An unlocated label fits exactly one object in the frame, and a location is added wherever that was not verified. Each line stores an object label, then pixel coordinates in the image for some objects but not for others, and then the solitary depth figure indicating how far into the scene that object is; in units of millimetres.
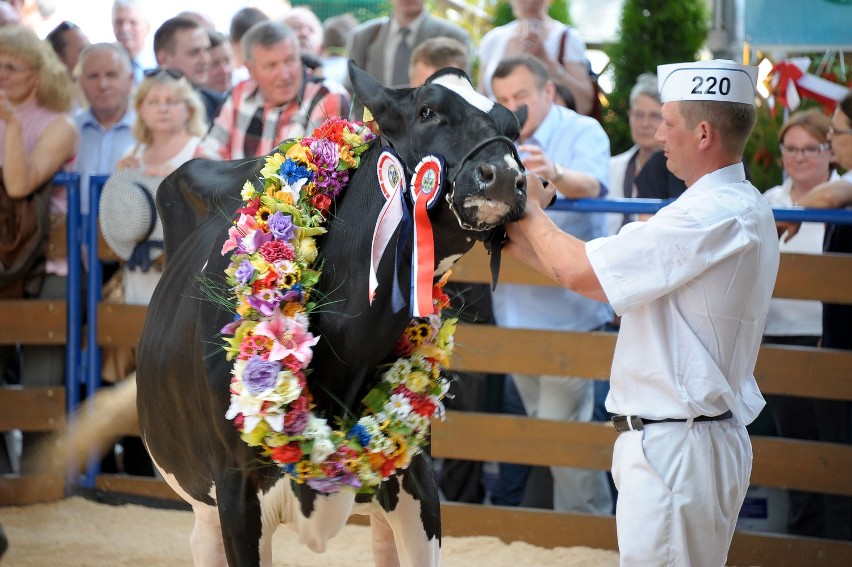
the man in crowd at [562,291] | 11531
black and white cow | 6059
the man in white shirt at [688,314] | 6148
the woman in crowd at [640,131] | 13078
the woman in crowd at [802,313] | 11172
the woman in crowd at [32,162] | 12656
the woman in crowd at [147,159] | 12414
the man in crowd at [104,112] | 13992
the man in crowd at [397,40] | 14633
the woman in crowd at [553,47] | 13897
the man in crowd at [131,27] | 16844
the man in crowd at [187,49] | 15445
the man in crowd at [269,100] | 12359
